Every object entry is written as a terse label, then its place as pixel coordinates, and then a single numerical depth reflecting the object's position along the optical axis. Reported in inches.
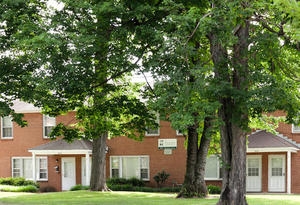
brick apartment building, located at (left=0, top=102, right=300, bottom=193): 1385.3
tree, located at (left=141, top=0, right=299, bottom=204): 636.1
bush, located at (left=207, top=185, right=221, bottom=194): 1342.3
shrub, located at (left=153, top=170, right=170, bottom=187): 1474.8
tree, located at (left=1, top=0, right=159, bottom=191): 719.7
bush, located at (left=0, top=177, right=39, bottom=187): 1542.8
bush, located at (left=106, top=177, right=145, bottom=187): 1489.9
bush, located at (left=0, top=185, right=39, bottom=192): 1380.5
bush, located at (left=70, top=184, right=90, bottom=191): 1448.2
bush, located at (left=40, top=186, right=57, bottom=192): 1557.7
